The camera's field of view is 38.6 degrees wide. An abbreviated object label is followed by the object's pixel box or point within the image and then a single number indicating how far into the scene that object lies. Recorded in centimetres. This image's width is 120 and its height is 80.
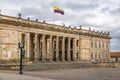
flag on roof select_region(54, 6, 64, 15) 3799
